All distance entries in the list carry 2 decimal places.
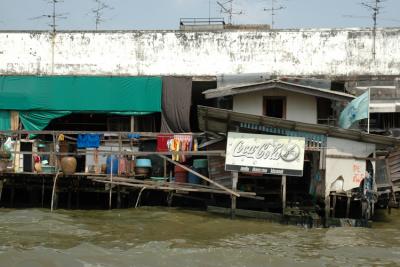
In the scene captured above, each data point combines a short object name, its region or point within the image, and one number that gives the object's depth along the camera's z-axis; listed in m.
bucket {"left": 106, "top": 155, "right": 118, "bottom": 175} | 17.02
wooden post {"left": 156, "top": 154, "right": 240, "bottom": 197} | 14.74
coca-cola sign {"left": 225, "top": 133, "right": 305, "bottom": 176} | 14.72
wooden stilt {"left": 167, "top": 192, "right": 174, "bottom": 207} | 16.78
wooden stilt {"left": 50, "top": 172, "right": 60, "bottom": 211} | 16.69
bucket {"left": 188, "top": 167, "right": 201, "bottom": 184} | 16.66
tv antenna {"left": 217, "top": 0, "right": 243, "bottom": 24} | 24.25
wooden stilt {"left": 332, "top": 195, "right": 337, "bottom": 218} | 14.74
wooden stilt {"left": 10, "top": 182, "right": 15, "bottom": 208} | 18.02
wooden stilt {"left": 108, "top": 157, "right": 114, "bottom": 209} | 16.03
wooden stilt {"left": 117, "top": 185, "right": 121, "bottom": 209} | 16.91
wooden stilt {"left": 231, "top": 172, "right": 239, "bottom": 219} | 14.93
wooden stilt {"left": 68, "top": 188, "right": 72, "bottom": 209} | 17.59
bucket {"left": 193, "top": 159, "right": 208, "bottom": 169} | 16.61
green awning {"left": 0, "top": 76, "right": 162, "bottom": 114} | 19.27
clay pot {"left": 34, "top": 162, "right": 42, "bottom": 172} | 17.22
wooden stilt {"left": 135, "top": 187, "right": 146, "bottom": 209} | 16.40
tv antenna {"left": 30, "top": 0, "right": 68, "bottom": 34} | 21.45
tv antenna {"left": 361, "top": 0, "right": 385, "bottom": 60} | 20.06
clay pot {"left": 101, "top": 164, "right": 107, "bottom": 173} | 17.20
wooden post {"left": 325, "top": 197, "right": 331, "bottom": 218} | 14.44
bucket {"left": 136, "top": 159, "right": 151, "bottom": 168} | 17.19
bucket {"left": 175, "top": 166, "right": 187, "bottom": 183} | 16.86
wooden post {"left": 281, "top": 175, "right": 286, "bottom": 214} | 14.70
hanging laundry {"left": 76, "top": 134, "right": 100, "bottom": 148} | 17.25
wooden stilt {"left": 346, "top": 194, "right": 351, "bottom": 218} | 14.60
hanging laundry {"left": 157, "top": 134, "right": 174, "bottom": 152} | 17.50
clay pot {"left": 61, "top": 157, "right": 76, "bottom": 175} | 16.44
